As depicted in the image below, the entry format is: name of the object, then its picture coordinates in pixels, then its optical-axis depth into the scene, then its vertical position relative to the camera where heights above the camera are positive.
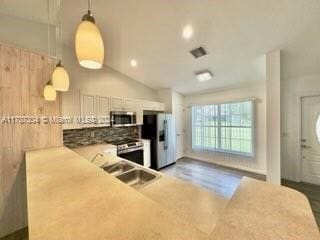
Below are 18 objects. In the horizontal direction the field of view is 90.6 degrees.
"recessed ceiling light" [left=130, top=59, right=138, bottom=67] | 3.77 +1.39
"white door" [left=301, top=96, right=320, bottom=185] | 3.47 -0.49
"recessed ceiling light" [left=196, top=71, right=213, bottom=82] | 3.79 +1.07
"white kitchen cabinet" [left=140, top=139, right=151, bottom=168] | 4.34 -0.93
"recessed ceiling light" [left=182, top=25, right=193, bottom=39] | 2.52 +1.44
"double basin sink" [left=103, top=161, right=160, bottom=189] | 1.87 -0.66
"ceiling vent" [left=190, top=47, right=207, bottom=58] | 2.99 +1.31
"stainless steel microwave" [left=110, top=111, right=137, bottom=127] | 3.89 +0.03
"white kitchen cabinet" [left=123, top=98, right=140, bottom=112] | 4.16 +0.42
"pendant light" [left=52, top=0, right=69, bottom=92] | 1.66 +0.45
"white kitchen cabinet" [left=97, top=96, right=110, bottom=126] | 3.63 +0.26
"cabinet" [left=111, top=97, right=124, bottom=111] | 3.89 +0.41
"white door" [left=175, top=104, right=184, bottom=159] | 5.54 -0.34
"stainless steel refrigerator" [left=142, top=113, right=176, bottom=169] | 4.56 -0.49
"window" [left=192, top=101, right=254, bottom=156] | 4.38 -0.27
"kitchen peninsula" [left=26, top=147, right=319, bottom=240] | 0.58 -0.43
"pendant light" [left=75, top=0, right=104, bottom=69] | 0.93 +0.47
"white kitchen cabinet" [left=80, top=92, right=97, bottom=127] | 3.35 +0.26
